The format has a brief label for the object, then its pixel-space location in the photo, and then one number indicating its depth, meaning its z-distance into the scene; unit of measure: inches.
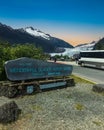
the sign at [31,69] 177.9
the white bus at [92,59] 529.2
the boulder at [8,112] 121.5
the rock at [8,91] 168.5
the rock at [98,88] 201.3
